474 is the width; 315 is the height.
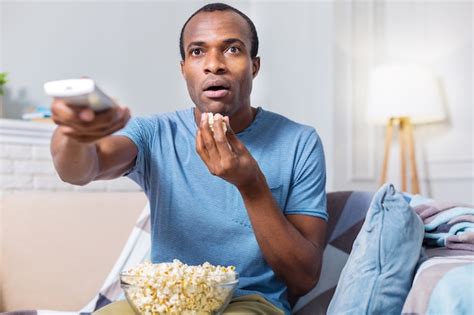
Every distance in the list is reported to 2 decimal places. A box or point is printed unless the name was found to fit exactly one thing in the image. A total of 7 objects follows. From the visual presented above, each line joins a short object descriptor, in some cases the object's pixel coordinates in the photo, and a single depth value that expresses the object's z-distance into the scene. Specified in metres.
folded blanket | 1.21
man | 1.31
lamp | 3.20
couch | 2.06
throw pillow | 1.06
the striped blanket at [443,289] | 0.93
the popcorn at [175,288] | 1.06
